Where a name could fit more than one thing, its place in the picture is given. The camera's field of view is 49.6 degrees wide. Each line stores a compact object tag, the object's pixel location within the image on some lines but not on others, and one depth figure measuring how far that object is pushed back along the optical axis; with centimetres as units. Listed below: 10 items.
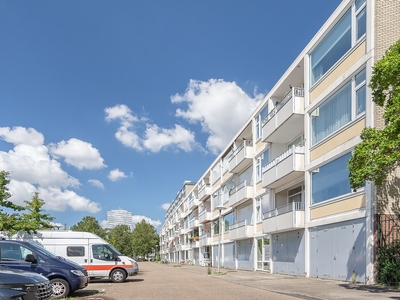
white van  1984
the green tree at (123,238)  10915
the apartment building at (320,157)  1625
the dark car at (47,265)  1191
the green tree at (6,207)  2554
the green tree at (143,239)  10382
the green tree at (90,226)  10706
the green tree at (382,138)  1195
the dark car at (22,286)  697
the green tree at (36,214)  2949
